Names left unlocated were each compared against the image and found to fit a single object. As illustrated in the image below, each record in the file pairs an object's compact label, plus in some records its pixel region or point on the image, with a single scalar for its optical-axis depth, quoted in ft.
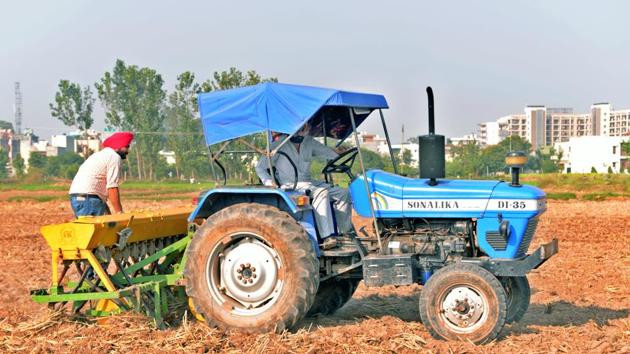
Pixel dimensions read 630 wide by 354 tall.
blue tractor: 24.12
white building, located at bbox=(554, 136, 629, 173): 385.09
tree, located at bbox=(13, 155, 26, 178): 275.88
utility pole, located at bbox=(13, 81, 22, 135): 419.74
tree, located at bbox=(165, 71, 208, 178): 203.51
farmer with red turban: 29.43
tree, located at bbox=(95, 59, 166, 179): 237.45
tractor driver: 25.44
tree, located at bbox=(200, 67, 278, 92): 172.96
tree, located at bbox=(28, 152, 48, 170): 294.66
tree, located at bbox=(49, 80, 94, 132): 258.57
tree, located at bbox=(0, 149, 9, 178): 309.79
